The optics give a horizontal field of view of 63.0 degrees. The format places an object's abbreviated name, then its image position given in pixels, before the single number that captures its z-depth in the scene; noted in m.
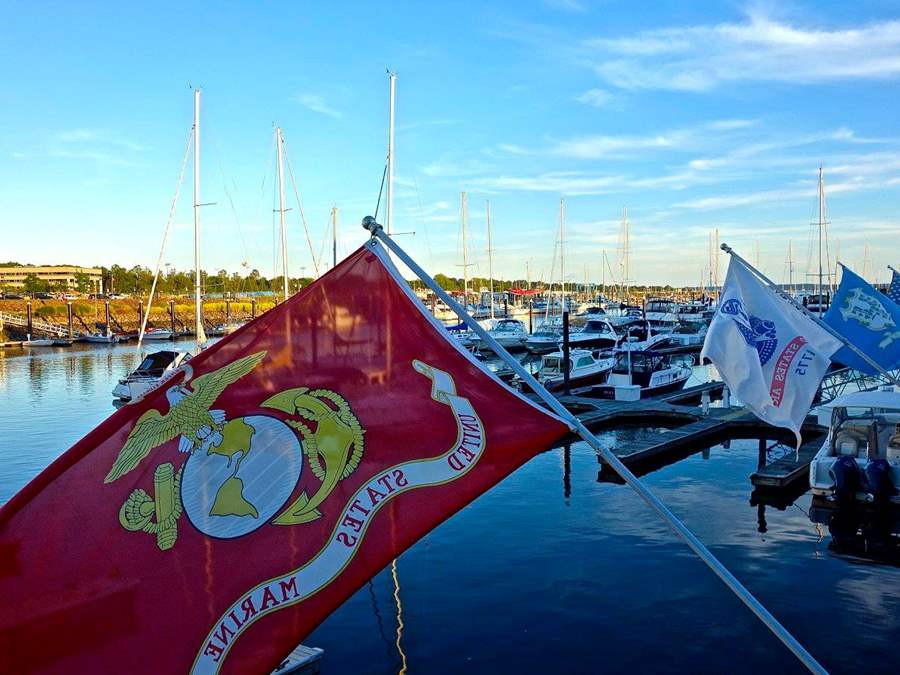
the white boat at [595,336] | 66.62
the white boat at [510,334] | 68.69
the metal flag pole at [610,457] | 4.48
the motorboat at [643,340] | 53.64
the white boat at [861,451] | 18.98
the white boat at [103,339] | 91.19
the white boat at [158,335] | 96.19
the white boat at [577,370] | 44.25
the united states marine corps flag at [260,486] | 4.32
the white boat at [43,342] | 86.08
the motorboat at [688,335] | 72.06
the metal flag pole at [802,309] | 10.12
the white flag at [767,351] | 9.51
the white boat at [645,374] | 40.16
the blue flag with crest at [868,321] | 16.42
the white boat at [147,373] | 37.50
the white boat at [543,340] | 65.94
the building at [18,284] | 187.52
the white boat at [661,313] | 90.75
